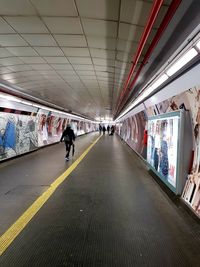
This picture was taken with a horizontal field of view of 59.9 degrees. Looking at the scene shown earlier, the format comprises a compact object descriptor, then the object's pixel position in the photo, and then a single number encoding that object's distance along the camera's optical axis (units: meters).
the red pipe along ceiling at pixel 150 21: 1.83
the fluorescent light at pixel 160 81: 4.01
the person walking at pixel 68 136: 7.73
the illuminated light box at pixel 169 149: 3.43
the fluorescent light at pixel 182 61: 2.84
